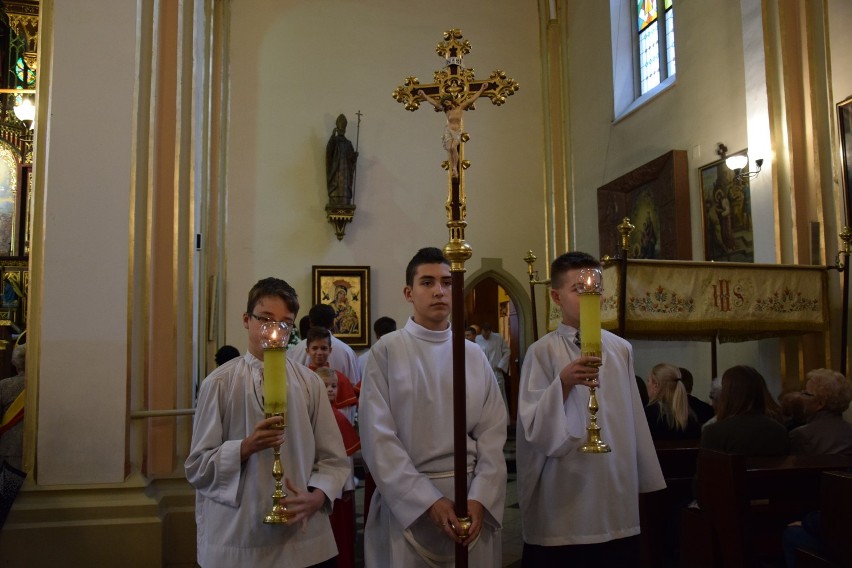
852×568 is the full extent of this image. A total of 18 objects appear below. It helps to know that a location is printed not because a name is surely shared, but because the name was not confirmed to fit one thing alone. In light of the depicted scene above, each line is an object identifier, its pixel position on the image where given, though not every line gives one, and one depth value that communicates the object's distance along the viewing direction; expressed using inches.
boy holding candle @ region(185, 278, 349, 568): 88.8
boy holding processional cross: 94.2
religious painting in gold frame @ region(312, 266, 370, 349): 402.2
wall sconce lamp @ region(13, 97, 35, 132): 345.8
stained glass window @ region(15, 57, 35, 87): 527.2
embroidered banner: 221.3
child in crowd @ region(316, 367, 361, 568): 132.9
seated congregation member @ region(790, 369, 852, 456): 168.1
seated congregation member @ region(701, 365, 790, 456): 154.4
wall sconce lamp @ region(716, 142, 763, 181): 275.0
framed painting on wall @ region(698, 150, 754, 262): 291.7
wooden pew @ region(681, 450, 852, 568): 134.6
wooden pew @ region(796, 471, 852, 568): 107.7
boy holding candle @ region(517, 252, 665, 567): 102.1
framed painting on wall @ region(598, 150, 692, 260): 330.3
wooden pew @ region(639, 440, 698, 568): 177.9
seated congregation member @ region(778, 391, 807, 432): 210.1
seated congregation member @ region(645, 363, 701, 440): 191.3
